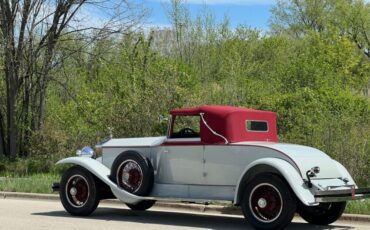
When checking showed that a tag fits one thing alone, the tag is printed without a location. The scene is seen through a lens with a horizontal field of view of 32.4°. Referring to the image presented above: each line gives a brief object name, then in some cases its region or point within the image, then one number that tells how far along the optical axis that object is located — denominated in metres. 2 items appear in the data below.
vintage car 9.41
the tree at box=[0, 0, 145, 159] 23.41
